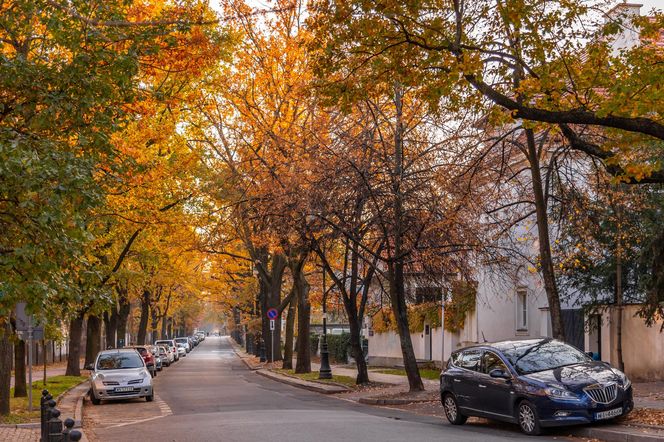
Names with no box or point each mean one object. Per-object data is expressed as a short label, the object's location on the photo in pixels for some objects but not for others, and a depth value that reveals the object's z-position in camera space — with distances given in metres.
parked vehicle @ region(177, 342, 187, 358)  79.97
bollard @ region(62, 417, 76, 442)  9.21
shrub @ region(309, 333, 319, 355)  64.75
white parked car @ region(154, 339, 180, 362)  66.08
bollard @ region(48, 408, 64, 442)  9.95
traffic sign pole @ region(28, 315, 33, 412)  20.77
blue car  14.41
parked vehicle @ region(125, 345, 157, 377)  40.50
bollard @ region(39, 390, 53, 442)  12.08
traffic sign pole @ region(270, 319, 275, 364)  47.56
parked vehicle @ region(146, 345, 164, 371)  49.47
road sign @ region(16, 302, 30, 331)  20.72
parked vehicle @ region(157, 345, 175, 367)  55.08
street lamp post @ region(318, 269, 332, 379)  33.53
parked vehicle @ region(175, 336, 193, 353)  91.74
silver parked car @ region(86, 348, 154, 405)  25.28
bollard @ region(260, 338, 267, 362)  56.87
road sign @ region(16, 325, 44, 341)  21.81
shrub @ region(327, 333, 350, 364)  52.28
